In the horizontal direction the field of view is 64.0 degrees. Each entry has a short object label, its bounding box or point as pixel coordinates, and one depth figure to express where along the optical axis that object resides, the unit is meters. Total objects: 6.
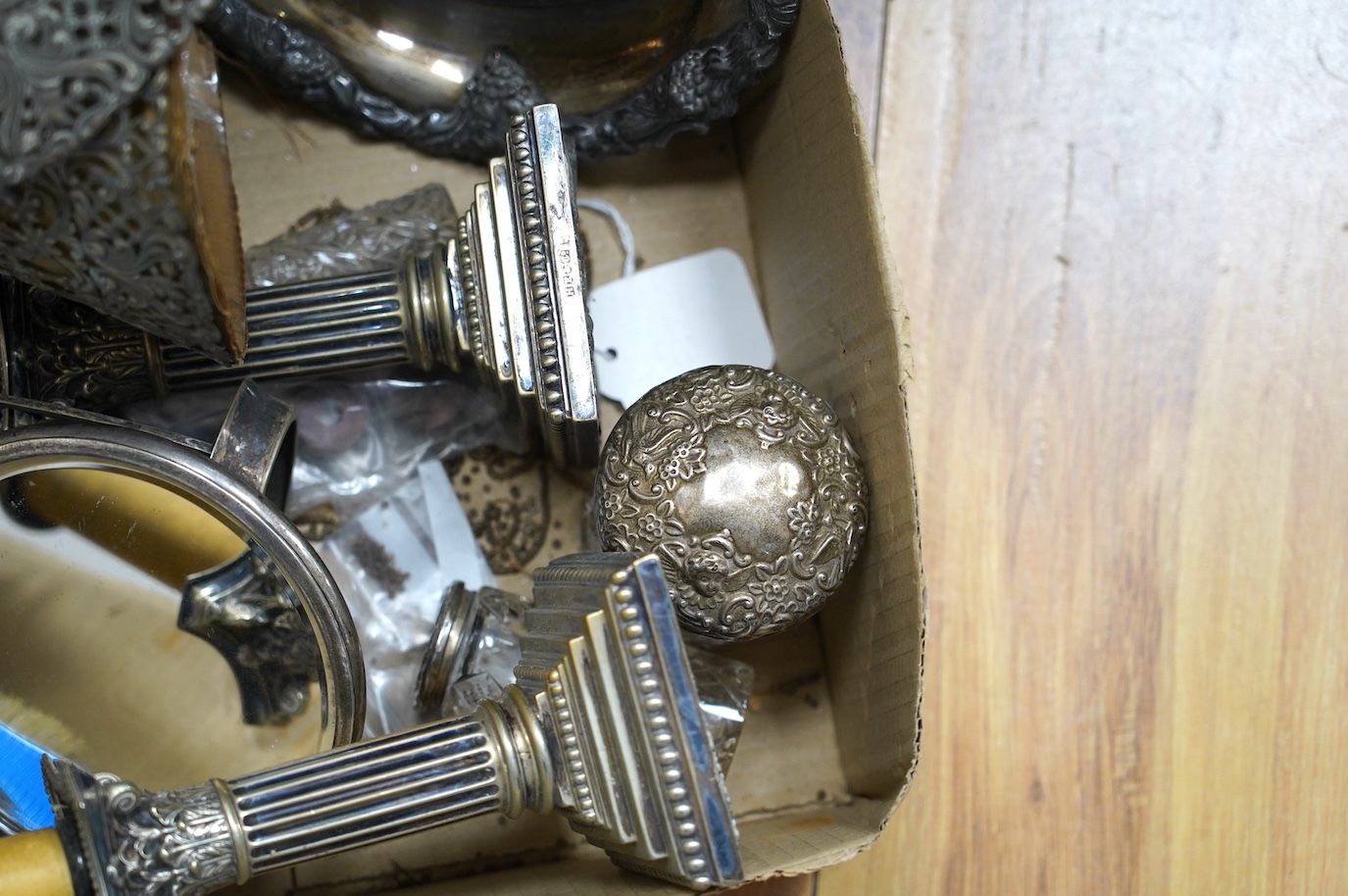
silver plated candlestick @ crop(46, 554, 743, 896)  0.66
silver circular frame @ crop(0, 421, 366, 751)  0.77
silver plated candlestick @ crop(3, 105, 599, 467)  0.81
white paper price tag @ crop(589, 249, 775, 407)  1.01
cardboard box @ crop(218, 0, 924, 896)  0.81
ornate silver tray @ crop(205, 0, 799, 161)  0.94
